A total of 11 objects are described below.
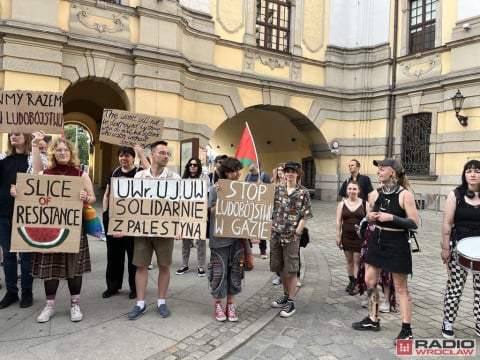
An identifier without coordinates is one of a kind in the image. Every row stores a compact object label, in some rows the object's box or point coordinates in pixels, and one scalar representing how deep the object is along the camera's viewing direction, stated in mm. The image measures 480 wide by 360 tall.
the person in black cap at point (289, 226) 4508
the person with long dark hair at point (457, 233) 3971
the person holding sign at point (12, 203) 4359
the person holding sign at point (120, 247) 4910
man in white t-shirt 4242
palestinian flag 4938
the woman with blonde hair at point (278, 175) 6900
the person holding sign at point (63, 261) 4008
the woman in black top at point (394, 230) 3818
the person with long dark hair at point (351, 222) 5223
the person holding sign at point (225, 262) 4246
